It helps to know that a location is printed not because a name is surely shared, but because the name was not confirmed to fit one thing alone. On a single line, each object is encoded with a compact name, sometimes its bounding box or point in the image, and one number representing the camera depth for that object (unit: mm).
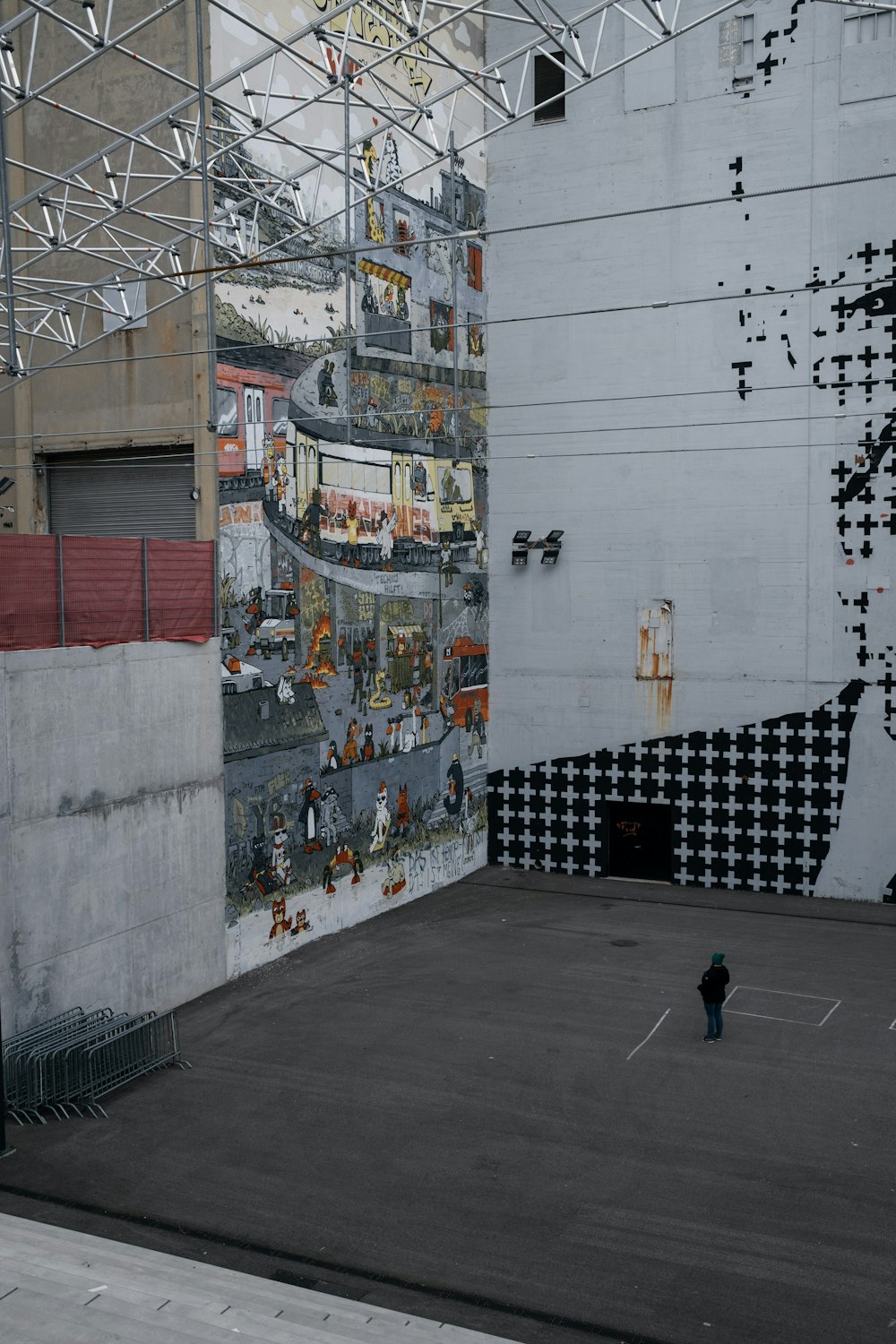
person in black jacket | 13109
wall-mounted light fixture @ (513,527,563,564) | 20781
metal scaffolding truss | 14500
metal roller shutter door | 15922
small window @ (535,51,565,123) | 20531
